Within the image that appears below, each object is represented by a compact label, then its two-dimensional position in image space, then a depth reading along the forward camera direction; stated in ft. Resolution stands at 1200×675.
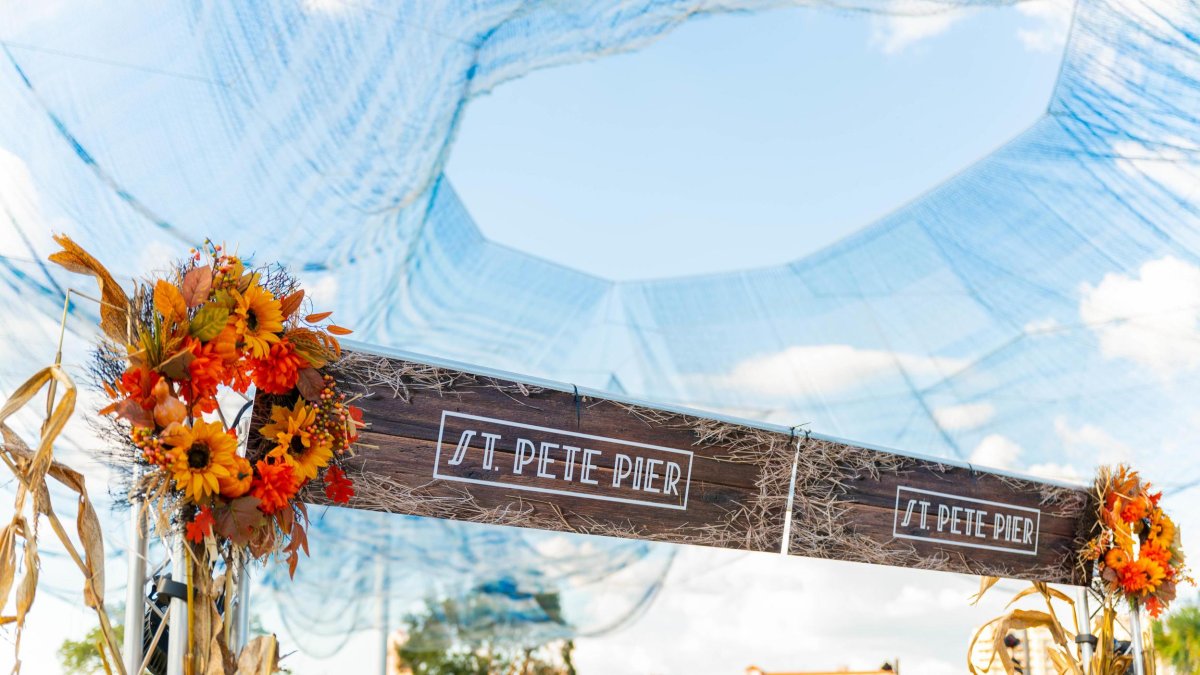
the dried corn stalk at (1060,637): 11.80
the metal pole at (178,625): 6.08
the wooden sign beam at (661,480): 7.37
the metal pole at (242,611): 6.40
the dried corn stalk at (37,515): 5.31
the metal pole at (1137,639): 11.78
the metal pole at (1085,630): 11.78
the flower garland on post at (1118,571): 11.77
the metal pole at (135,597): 6.11
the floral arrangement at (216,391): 6.00
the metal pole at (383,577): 25.18
